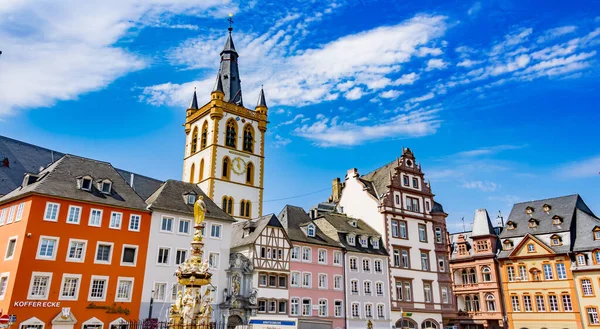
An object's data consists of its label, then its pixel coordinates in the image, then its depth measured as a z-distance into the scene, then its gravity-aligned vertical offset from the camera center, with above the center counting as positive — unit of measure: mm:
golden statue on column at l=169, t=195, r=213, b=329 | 23688 +1712
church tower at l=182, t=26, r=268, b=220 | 65000 +24761
